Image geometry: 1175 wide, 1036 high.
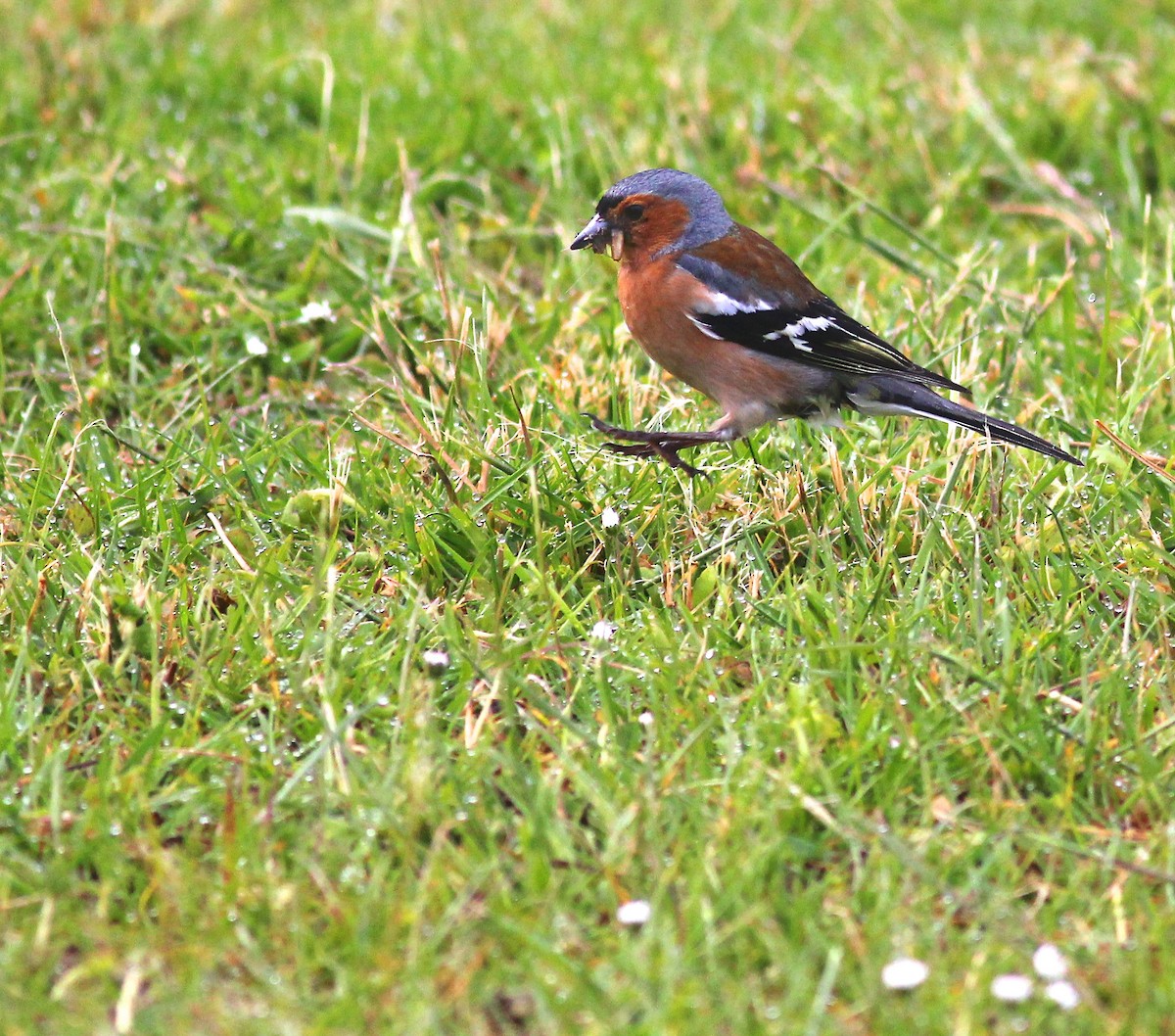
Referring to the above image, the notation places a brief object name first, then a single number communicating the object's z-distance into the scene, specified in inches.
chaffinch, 339.3
